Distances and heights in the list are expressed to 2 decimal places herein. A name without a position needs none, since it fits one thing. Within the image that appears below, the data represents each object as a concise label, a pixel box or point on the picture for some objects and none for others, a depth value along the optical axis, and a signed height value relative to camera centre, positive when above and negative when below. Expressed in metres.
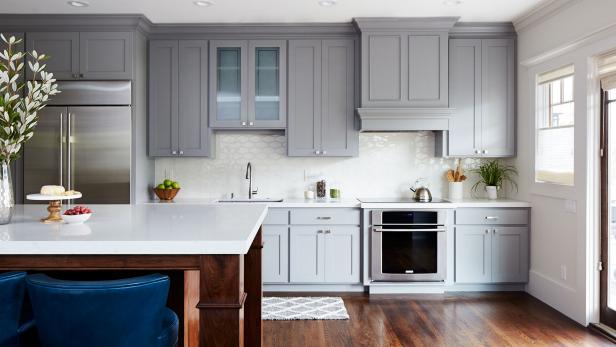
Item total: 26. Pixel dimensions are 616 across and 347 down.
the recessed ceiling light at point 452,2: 4.11 +1.45
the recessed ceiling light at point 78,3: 4.15 +1.44
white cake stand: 2.25 -0.19
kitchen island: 1.71 -0.32
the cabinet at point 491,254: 4.55 -0.80
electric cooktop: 4.57 -0.31
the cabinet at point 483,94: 4.80 +0.76
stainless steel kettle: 4.67 -0.24
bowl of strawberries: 2.17 -0.21
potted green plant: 4.91 -0.07
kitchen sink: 4.77 -0.31
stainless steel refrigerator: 4.43 +0.19
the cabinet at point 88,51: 4.51 +1.11
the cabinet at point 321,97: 4.80 +0.72
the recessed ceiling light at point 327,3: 4.11 +1.44
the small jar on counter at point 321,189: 5.05 -0.21
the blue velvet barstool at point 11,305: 1.63 -0.48
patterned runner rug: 3.89 -1.18
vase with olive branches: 2.07 +0.18
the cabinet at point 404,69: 4.66 +0.98
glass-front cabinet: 4.80 +0.86
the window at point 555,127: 3.99 +0.37
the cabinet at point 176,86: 4.80 +0.83
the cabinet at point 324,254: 4.55 -0.80
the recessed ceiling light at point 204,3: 4.12 +1.44
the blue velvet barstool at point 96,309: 1.52 -0.46
